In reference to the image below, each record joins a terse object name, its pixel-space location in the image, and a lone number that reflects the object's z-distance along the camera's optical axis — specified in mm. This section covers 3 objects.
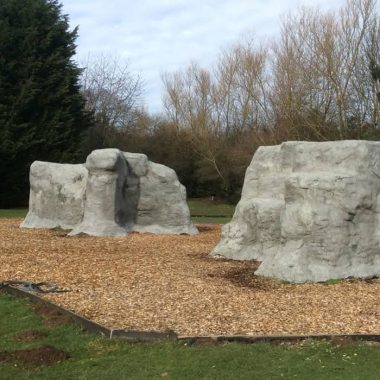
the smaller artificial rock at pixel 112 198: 16844
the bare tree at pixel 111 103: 50594
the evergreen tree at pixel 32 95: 31391
